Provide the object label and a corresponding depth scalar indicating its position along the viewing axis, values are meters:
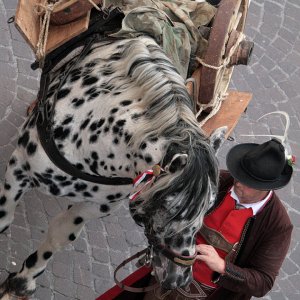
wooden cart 7.97
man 7.17
